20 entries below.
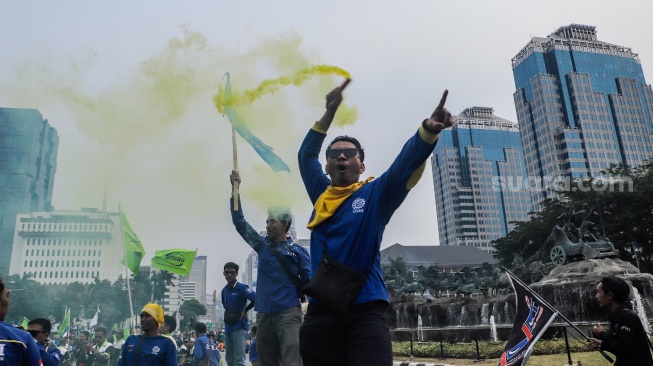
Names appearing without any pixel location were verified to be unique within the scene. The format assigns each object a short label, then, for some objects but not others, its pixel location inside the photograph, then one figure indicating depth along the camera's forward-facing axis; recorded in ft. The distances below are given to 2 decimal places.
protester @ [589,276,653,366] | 14.20
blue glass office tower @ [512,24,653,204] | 347.36
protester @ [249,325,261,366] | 26.27
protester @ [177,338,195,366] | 43.80
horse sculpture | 75.05
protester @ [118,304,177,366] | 16.99
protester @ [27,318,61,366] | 20.18
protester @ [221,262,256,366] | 23.81
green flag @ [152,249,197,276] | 46.16
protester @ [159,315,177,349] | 31.24
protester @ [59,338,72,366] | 54.92
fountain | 61.78
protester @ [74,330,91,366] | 41.37
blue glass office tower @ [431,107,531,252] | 499.51
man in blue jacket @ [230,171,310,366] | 16.96
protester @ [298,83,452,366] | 8.63
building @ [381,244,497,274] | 335.47
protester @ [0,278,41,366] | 9.68
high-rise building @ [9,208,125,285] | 147.43
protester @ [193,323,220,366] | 32.32
